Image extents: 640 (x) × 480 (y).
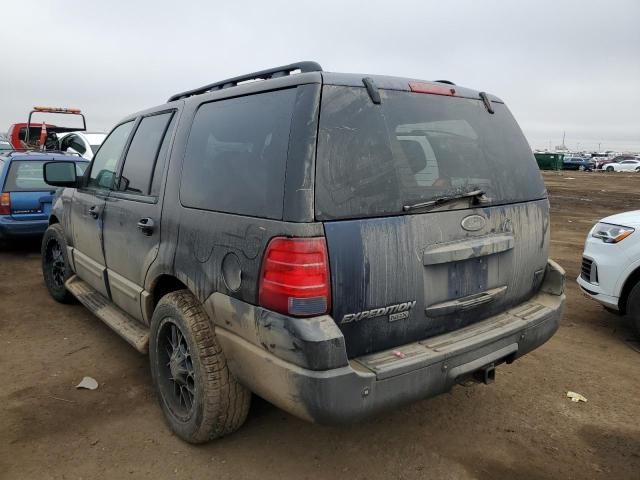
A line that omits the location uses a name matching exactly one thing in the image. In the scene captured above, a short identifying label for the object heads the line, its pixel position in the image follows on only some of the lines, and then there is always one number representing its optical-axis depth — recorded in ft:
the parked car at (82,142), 40.50
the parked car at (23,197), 24.00
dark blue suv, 7.03
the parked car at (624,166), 146.10
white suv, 13.93
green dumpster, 143.84
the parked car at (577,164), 154.30
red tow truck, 54.34
